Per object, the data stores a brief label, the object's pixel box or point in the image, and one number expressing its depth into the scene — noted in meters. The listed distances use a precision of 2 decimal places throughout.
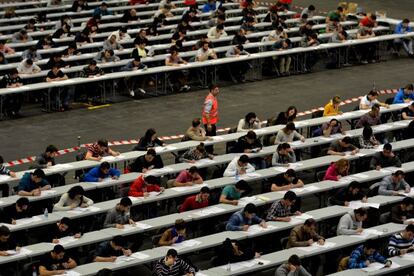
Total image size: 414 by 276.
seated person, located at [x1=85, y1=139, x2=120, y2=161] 23.66
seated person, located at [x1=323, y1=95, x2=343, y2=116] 27.36
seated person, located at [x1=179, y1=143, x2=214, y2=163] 24.03
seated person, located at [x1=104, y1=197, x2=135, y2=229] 20.11
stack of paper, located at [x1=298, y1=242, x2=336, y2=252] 19.39
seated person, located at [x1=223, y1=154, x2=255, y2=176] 22.92
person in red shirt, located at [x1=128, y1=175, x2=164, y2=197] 21.56
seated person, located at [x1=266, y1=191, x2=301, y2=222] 20.66
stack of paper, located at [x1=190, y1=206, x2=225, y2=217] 20.71
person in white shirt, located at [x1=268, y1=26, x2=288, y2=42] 35.81
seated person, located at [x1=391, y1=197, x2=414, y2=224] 21.02
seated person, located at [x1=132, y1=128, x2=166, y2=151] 24.55
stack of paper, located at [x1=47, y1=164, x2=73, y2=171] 22.98
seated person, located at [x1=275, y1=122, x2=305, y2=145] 25.27
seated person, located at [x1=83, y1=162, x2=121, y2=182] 22.20
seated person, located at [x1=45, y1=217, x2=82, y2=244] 19.22
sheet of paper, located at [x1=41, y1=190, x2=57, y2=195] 21.51
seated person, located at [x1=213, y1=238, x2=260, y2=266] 18.78
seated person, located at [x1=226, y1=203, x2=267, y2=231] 20.06
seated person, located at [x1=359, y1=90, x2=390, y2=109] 27.96
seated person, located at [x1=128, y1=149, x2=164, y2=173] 23.16
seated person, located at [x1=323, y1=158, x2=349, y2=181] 22.91
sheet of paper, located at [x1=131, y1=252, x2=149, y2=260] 18.74
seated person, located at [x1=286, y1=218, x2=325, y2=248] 19.55
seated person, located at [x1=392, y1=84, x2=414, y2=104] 28.95
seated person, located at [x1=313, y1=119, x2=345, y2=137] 25.77
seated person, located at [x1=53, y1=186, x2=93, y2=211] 20.64
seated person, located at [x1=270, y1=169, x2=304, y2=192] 22.12
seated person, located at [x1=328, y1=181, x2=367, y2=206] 21.64
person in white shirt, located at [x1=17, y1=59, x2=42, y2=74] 30.72
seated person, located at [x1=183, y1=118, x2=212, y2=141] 25.34
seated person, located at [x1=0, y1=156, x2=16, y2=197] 22.28
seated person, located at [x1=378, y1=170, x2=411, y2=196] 22.25
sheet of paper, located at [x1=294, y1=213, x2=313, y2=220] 20.72
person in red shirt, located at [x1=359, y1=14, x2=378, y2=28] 37.59
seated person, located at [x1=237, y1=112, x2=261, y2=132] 26.03
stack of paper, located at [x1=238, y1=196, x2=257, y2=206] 21.36
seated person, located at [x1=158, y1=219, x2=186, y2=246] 19.36
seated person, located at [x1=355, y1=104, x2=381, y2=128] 26.77
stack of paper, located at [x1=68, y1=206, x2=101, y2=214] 20.61
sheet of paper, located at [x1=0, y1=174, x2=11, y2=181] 22.23
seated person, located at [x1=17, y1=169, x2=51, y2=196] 21.38
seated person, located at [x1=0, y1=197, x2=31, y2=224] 20.09
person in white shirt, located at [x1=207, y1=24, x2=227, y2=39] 36.50
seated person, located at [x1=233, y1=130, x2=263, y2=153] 24.33
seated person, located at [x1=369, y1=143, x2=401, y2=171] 23.95
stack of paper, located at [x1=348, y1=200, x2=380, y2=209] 21.45
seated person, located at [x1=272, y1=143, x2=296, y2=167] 23.58
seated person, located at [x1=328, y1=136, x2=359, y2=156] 24.57
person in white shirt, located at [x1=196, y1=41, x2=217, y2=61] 33.31
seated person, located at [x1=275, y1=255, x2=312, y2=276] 18.05
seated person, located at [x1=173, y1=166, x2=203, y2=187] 22.20
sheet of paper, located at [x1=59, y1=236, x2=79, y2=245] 19.24
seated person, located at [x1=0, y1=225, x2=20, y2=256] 18.59
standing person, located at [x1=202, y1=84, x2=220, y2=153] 26.55
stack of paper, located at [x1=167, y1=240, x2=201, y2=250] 19.29
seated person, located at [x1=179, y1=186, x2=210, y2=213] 21.14
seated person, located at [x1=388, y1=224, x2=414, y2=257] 19.61
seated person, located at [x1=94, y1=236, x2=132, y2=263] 18.61
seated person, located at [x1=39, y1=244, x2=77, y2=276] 17.88
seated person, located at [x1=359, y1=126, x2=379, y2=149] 25.02
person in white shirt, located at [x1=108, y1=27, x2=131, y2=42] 35.68
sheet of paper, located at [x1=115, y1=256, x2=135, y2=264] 18.64
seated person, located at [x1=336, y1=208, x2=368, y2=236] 20.20
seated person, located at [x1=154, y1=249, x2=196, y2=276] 18.11
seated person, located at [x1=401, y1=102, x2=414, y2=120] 27.64
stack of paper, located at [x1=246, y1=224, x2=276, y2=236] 20.02
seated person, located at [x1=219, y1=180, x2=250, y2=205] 21.28
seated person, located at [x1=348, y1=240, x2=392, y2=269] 18.88
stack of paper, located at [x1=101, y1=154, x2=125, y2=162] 23.73
